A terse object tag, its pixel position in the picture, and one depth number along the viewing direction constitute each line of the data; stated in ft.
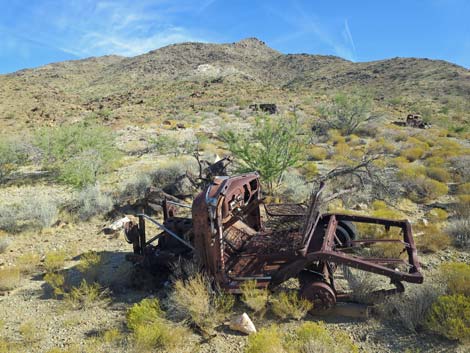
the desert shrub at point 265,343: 12.76
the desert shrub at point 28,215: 30.91
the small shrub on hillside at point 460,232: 23.29
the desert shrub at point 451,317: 13.30
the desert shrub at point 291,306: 15.37
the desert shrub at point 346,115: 77.71
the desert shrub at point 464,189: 34.13
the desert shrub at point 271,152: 34.53
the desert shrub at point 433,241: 22.82
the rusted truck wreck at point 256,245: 15.24
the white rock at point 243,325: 15.02
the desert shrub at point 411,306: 14.71
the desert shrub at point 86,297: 18.28
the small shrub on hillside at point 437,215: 28.63
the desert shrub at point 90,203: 33.01
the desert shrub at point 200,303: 15.51
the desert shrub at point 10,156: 52.28
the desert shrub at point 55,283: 19.82
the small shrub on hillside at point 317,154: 54.49
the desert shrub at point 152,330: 14.08
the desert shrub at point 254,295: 15.52
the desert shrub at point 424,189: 34.35
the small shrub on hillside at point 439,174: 39.39
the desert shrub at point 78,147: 47.31
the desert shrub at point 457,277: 16.08
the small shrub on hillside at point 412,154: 51.77
